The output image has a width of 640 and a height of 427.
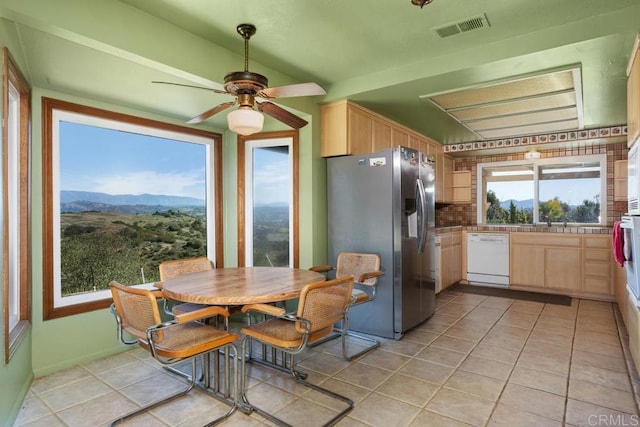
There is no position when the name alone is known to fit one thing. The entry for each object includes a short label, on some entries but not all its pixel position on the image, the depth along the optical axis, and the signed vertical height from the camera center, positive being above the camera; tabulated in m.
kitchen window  5.48 +0.31
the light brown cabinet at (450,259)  5.07 -0.73
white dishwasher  5.50 -0.76
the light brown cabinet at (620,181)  5.04 +0.41
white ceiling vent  2.33 +1.25
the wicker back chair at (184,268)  2.65 -0.46
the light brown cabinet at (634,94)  2.30 +0.81
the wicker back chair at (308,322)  1.97 -0.64
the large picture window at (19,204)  2.36 +0.07
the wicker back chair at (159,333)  1.83 -0.66
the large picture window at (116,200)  2.81 +0.13
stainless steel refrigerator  3.33 -0.13
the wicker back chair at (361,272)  3.00 -0.55
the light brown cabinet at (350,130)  3.56 +0.87
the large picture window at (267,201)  3.77 +0.12
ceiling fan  2.11 +0.74
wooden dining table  1.99 -0.47
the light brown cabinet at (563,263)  4.77 -0.76
